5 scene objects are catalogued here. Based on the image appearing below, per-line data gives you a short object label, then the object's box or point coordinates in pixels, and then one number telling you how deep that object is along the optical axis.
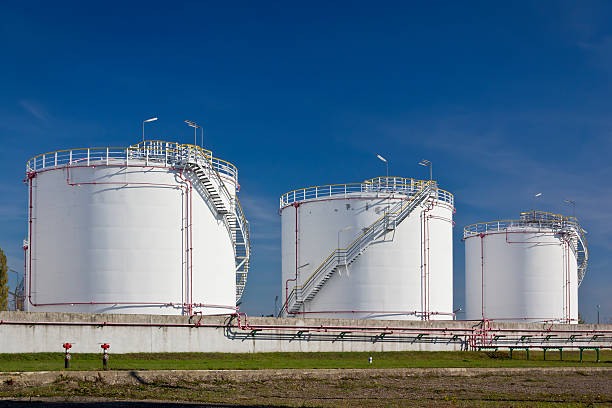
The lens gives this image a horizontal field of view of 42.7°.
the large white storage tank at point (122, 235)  36.41
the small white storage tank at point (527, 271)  58.62
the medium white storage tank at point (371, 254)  45.00
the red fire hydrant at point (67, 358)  24.83
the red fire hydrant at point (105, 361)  24.94
